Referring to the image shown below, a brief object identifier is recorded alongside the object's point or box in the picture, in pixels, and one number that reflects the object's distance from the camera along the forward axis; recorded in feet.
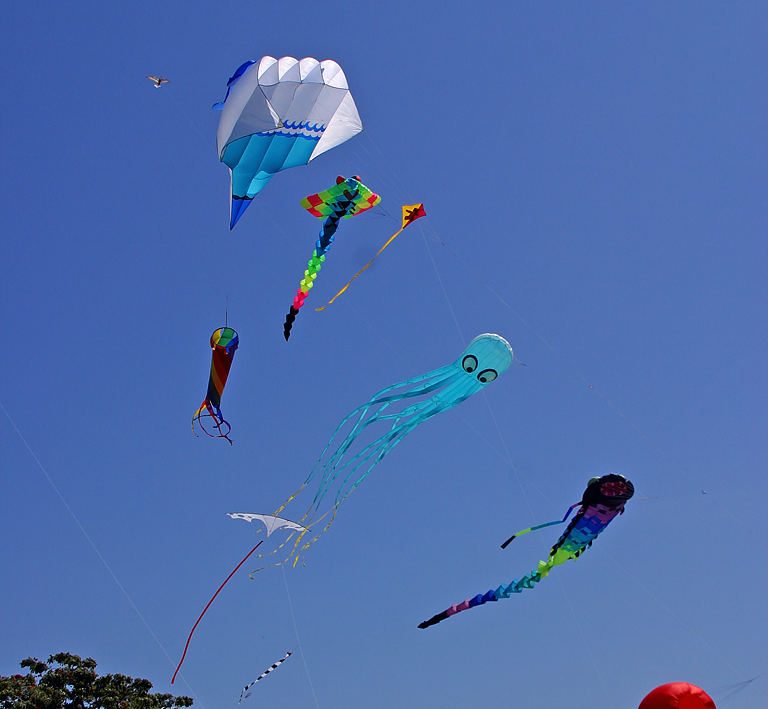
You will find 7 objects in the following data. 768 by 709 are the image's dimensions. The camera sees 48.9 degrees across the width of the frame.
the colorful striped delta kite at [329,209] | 64.54
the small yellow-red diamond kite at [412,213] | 64.54
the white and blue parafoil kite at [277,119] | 62.95
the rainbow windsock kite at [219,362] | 70.38
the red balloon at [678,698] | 36.42
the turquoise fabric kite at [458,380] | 55.77
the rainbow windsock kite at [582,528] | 53.62
